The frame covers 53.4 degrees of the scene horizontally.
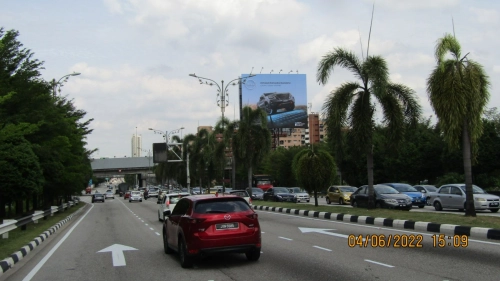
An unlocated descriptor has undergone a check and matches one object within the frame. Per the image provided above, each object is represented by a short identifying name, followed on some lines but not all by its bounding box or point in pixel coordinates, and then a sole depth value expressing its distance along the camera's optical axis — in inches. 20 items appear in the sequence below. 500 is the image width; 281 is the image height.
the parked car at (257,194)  1881.2
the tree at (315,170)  1082.7
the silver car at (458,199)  924.6
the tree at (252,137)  1653.5
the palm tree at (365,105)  883.4
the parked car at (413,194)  1130.7
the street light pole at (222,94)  1708.5
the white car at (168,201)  957.8
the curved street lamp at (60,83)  1417.1
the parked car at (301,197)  1606.8
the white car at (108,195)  3312.5
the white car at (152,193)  3222.4
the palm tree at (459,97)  682.8
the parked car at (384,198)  935.7
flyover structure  4503.0
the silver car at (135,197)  2411.7
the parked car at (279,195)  1620.4
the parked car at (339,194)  1348.1
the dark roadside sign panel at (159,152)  2413.4
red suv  393.4
